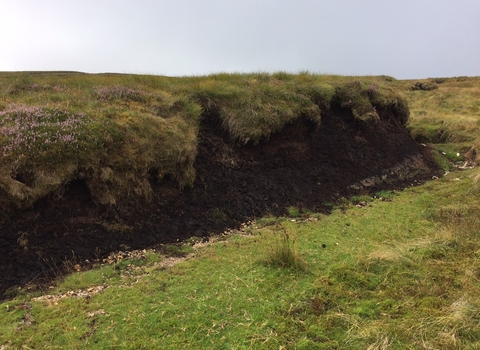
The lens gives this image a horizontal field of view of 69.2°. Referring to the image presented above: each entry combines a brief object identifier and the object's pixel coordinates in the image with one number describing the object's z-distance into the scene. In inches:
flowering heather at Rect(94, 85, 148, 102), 492.8
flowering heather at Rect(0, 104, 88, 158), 337.1
